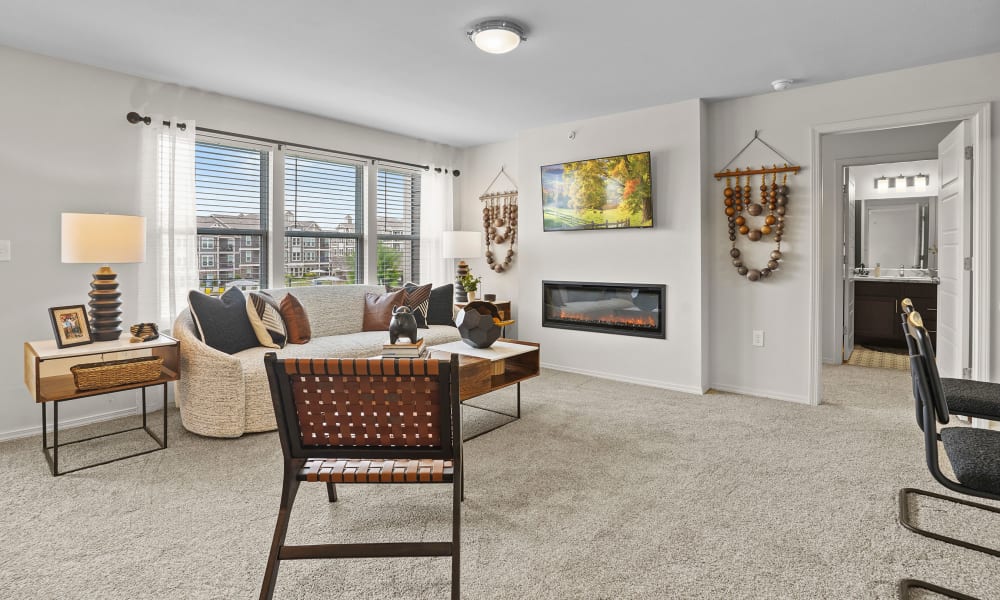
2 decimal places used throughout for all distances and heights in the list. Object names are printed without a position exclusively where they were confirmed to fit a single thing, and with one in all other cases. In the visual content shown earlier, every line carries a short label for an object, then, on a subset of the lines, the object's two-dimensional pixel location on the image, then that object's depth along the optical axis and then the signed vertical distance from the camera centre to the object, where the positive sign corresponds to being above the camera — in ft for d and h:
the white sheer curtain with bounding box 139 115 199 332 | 12.31 +1.81
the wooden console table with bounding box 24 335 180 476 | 8.97 -1.12
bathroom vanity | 19.08 -0.23
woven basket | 9.14 -1.27
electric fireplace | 14.99 -0.24
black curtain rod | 11.98 +4.05
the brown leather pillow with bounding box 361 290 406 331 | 15.20 -0.28
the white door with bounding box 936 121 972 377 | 11.34 +0.96
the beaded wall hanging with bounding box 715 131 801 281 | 13.21 +2.22
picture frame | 9.73 -0.48
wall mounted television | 14.69 +3.01
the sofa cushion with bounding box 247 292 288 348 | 12.29 -0.52
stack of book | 9.55 -0.90
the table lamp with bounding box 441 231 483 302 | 18.13 +1.80
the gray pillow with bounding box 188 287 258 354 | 11.25 -0.47
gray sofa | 10.31 -1.74
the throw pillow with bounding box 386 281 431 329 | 15.48 -0.03
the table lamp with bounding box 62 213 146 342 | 9.61 +0.90
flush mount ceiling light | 9.25 +4.57
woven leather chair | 5.28 -1.30
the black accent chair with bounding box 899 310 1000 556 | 5.30 -1.54
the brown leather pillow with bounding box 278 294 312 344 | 13.14 -0.51
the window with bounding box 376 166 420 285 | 17.70 +2.45
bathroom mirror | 20.49 +2.57
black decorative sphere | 11.12 -0.60
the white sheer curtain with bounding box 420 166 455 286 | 18.88 +2.77
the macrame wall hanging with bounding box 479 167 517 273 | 18.53 +2.65
